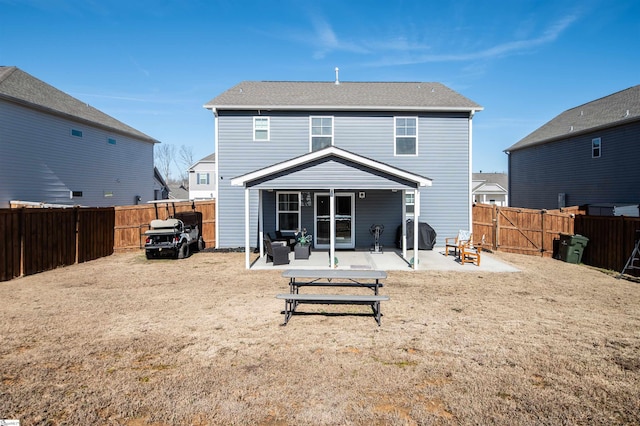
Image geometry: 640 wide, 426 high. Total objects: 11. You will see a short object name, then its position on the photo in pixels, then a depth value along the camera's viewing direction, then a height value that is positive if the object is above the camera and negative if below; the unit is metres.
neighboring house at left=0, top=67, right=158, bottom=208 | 15.02 +3.19
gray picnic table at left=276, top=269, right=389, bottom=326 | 6.05 -1.40
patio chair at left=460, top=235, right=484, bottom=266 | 11.86 -1.36
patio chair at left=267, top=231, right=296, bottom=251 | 13.82 -0.94
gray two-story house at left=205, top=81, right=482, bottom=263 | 14.62 +2.43
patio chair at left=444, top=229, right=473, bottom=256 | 13.10 -0.96
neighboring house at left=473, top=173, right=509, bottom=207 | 43.09 +2.67
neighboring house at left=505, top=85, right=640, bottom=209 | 17.70 +3.16
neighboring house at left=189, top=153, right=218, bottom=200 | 43.94 +4.12
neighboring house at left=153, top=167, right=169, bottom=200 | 33.81 +2.52
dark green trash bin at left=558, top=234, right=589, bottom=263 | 12.55 -1.21
